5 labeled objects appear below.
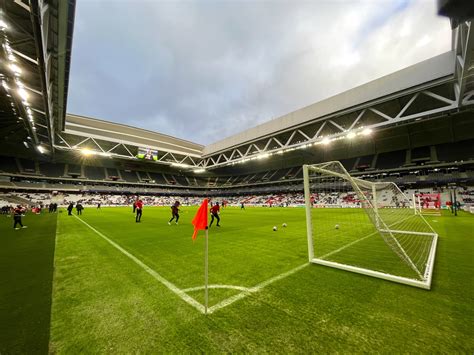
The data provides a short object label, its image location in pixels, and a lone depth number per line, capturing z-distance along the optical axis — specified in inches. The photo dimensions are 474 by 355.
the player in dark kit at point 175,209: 572.1
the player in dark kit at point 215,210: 506.3
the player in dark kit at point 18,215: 499.3
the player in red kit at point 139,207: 602.1
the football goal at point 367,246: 179.3
